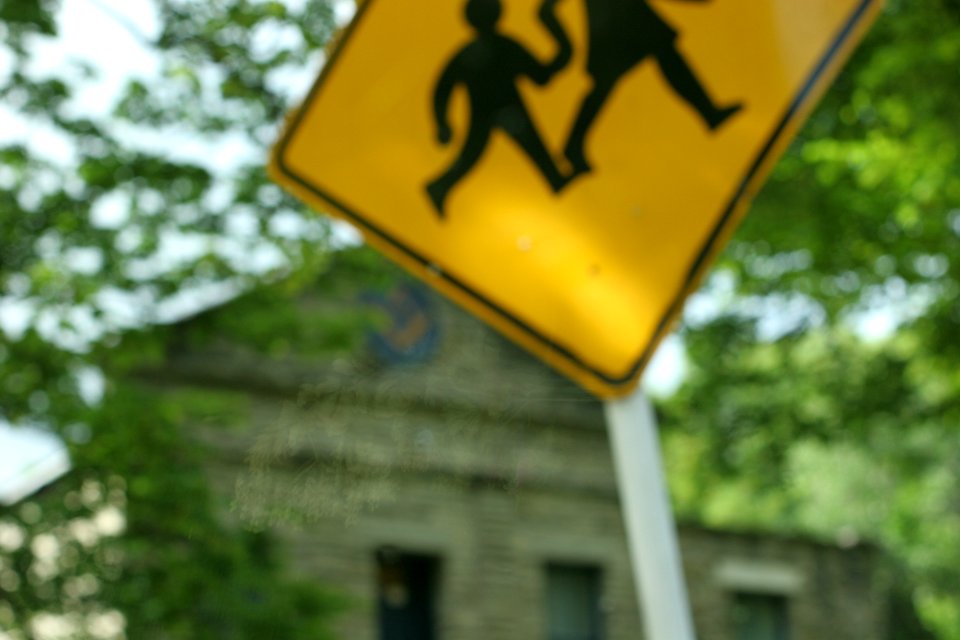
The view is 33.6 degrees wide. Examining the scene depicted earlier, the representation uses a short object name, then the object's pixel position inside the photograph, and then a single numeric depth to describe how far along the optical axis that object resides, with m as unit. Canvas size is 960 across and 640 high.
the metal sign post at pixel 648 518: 2.09
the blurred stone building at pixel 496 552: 15.86
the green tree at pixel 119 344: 9.56
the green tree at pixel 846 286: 9.64
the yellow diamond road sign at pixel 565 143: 2.12
